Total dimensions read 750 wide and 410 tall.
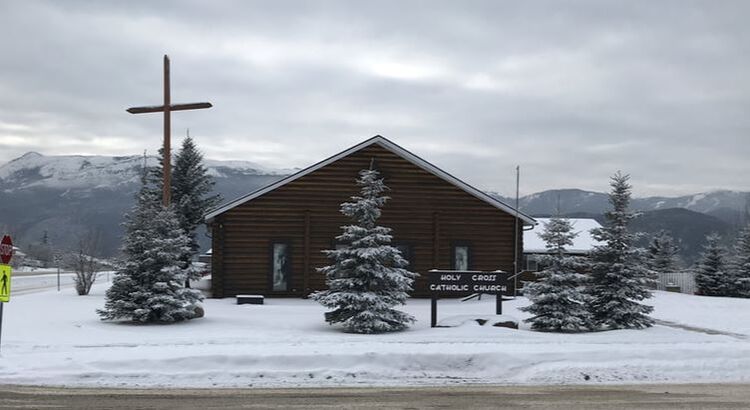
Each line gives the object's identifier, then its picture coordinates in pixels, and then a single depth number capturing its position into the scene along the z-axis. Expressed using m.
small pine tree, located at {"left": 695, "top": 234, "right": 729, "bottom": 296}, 42.28
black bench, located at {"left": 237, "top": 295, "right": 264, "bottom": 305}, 25.05
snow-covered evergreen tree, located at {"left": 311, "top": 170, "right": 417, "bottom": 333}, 17.89
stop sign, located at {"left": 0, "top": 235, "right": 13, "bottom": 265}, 12.82
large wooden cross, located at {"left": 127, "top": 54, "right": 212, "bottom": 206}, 21.33
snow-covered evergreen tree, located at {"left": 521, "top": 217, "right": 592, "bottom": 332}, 18.27
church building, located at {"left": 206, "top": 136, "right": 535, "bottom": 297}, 27.75
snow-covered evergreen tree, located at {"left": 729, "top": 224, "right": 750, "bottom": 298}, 42.31
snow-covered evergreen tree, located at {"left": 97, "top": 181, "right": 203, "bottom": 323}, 18.86
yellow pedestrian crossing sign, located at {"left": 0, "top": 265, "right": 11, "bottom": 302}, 12.88
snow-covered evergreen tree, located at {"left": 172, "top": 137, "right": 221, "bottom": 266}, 37.25
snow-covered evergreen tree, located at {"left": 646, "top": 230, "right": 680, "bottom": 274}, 57.38
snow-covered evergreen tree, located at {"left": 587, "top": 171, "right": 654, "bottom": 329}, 18.66
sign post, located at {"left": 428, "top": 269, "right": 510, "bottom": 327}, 18.70
